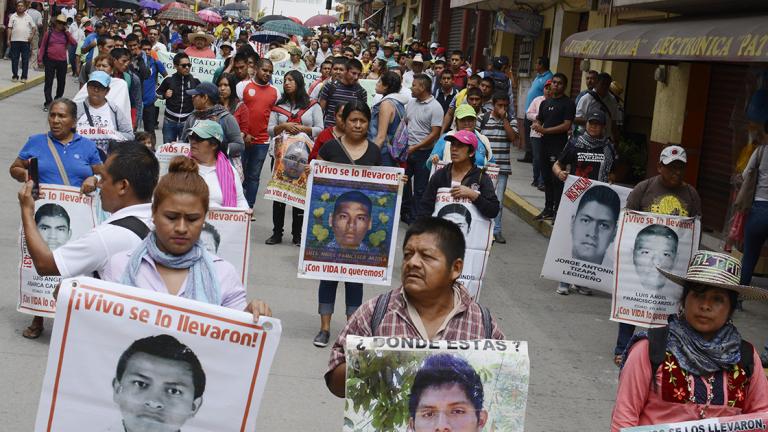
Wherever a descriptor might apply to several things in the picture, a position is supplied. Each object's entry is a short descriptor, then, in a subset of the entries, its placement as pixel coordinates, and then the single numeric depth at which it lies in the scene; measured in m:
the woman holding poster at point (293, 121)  12.43
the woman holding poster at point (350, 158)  8.55
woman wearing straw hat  4.27
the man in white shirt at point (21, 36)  27.55
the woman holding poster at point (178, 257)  4.20
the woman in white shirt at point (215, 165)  7.95
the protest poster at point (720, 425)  4.12
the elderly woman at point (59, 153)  8.07
